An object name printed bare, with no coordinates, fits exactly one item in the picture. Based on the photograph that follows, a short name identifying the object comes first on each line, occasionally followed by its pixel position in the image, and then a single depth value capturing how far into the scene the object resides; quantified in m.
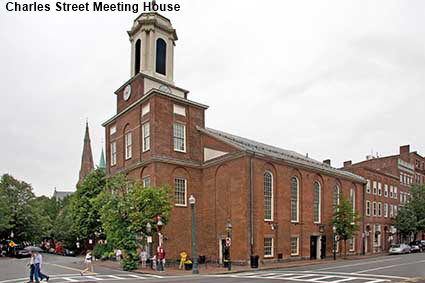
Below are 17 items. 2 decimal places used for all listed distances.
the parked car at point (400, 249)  55.88
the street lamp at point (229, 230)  37.84
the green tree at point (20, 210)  67.38
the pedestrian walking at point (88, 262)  29.83
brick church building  39.25
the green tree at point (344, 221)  47.78
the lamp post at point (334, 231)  47.14
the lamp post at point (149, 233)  33.42
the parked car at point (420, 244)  62.06
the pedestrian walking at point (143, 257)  36.25
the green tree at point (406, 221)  66.94
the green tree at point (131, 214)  33.16
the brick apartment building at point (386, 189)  62.69
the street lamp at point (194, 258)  30.33
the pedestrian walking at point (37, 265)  22.61
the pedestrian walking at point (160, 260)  32.47
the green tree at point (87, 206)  52.58
